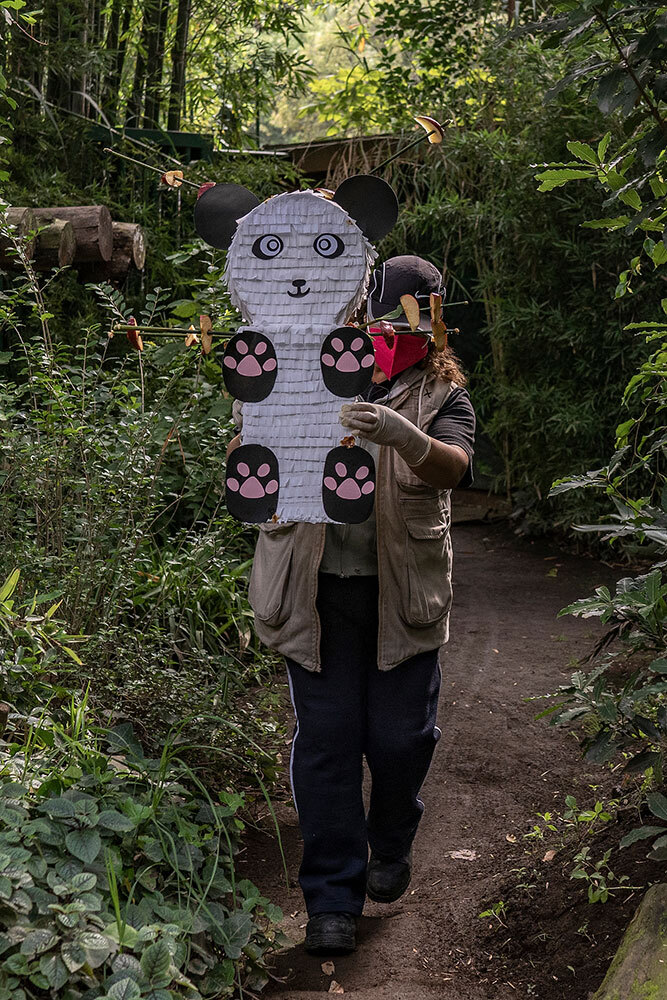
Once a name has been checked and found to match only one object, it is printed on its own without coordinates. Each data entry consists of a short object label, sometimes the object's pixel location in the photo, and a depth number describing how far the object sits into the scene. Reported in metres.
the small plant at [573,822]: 2.49
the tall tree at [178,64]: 5.77
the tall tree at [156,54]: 5.73
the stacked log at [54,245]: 3.60
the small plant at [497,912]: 2.40
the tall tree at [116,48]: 5.61
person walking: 2.30
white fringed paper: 2.07
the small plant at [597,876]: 2.20
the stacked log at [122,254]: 3.94
